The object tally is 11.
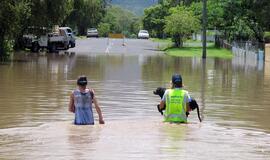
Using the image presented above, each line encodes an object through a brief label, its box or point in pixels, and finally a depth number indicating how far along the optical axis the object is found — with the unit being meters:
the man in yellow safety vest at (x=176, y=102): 11.62
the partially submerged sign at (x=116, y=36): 93.38
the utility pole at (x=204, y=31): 50.16
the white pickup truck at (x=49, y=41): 53.37
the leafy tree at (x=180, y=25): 65.44
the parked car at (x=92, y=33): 94.69
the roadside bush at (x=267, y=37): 59.87
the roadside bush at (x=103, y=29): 138.44
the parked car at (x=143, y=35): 97.75
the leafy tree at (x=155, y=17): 96.03
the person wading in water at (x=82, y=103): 11.53
